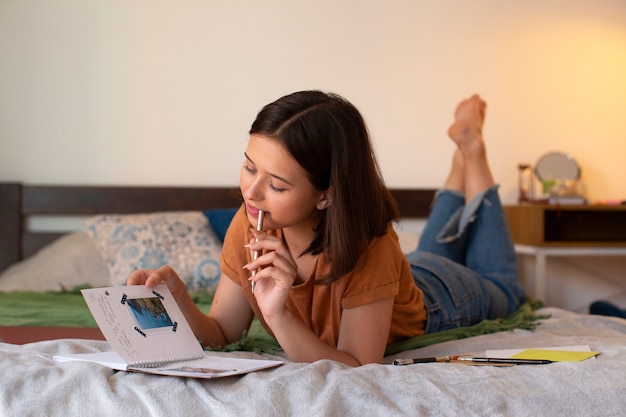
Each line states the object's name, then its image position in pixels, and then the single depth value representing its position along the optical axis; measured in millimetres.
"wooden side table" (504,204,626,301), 3059
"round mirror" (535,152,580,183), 3395
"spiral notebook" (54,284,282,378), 1140
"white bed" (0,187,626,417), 999
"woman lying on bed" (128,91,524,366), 1280
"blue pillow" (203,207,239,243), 2809
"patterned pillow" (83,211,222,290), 2607
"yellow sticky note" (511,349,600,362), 1291
